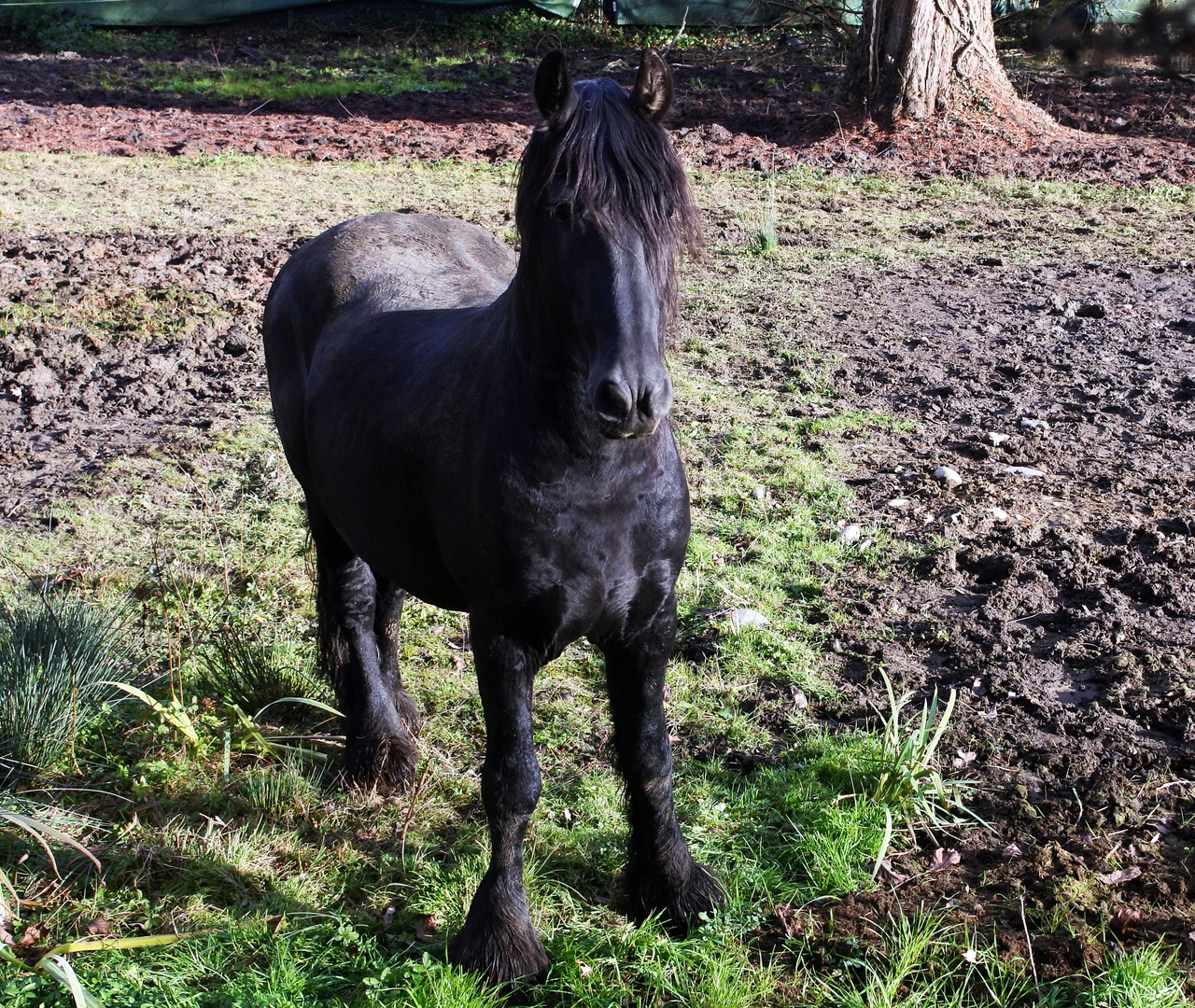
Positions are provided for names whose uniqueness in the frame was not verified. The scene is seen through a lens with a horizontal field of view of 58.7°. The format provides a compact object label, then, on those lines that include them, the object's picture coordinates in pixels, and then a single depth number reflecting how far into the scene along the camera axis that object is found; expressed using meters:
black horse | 2.20
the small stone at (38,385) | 6.26
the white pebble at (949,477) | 5.19
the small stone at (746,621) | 4.12
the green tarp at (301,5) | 17.55
